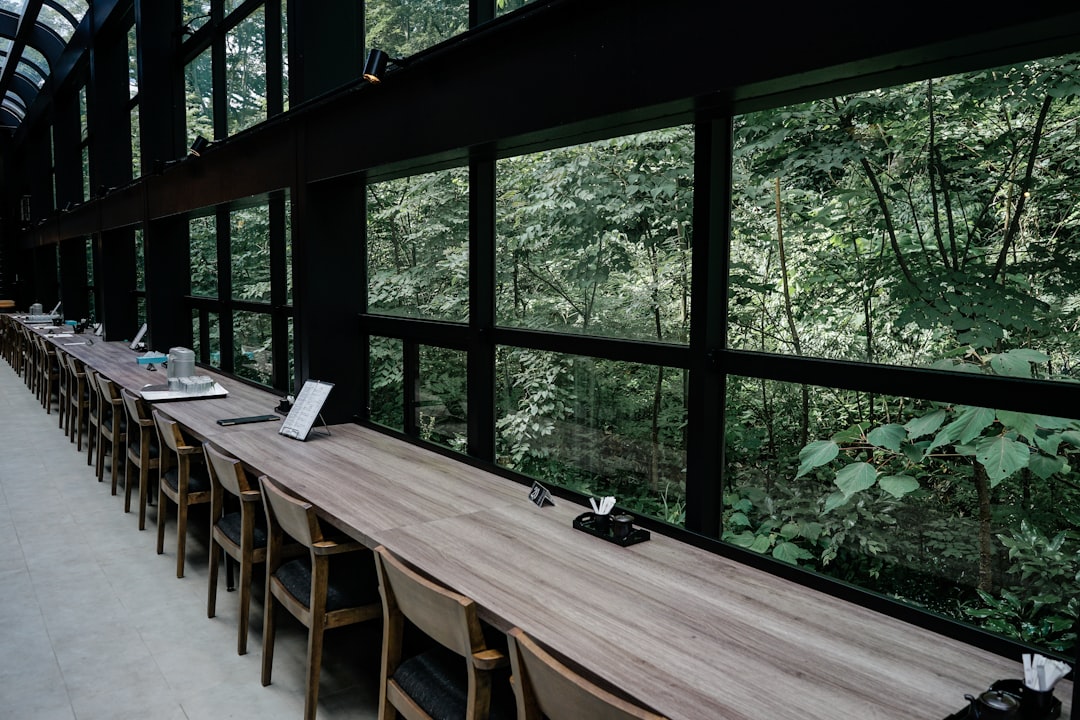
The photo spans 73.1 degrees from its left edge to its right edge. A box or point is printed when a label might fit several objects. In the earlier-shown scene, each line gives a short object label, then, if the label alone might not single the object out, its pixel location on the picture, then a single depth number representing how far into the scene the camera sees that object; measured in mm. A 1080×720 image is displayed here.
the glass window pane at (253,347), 5770
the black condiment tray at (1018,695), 1325
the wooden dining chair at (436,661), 1676
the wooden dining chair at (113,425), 4780
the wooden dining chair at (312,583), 2373
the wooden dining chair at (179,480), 3586
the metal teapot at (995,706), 1288
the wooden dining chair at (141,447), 4152
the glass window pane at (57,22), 9712
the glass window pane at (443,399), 3616
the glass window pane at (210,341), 6805
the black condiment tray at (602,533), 2329
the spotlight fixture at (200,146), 5500
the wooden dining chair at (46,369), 7735
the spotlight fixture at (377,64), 3045
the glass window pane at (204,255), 6980
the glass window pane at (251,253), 5863
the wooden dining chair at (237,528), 2850
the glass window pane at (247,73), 5539
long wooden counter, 1487
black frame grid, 1640
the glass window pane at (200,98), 6770
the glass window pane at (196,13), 6570
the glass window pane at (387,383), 4129
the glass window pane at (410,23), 3441
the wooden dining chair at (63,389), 6617
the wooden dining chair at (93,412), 5176
